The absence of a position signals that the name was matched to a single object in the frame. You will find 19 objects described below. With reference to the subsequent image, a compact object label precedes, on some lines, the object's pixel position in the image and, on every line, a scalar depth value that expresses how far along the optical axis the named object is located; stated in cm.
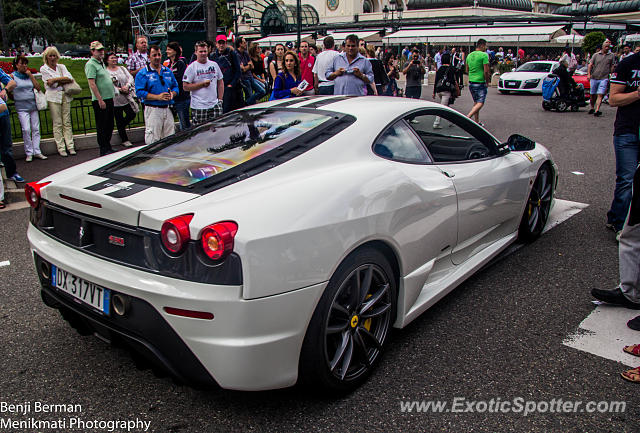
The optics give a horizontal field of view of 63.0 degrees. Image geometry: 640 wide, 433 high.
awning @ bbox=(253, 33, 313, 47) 5132
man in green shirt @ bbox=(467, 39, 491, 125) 1116
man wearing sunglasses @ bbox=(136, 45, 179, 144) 738
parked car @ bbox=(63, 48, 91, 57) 5897
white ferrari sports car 208
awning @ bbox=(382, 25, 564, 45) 3875
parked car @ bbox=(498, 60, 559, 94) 2076
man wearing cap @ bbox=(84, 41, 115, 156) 805
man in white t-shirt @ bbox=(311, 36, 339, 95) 874
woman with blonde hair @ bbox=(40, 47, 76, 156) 865
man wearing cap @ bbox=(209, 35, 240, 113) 893
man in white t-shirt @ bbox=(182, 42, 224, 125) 766
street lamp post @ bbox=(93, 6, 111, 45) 3909
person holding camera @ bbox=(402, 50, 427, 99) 1199
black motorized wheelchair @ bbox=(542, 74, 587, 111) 1541
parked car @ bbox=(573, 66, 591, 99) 1870
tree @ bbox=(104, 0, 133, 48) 5897
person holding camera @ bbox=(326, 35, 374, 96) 828
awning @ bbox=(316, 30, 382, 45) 5022
